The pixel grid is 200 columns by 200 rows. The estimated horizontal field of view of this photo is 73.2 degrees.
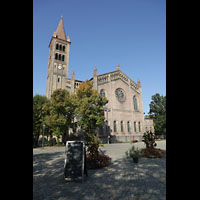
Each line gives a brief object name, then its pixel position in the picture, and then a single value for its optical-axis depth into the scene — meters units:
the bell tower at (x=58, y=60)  38.34
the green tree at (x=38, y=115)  27.89
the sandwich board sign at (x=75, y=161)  6.98
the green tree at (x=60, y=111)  25.41
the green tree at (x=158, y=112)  48.25
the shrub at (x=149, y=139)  13.64
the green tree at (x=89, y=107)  26.16
